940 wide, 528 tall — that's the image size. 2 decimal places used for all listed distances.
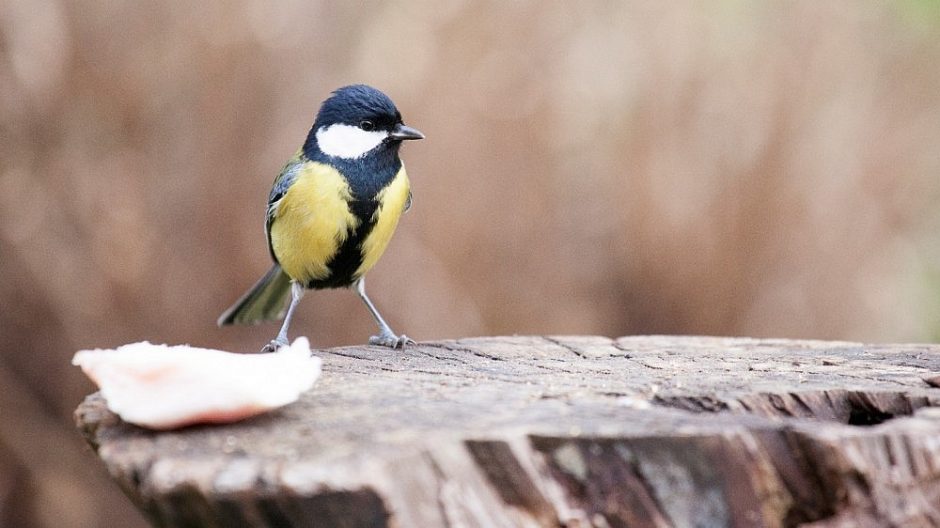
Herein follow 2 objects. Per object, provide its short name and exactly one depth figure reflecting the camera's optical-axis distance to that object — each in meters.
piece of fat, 3.16
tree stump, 2.74
